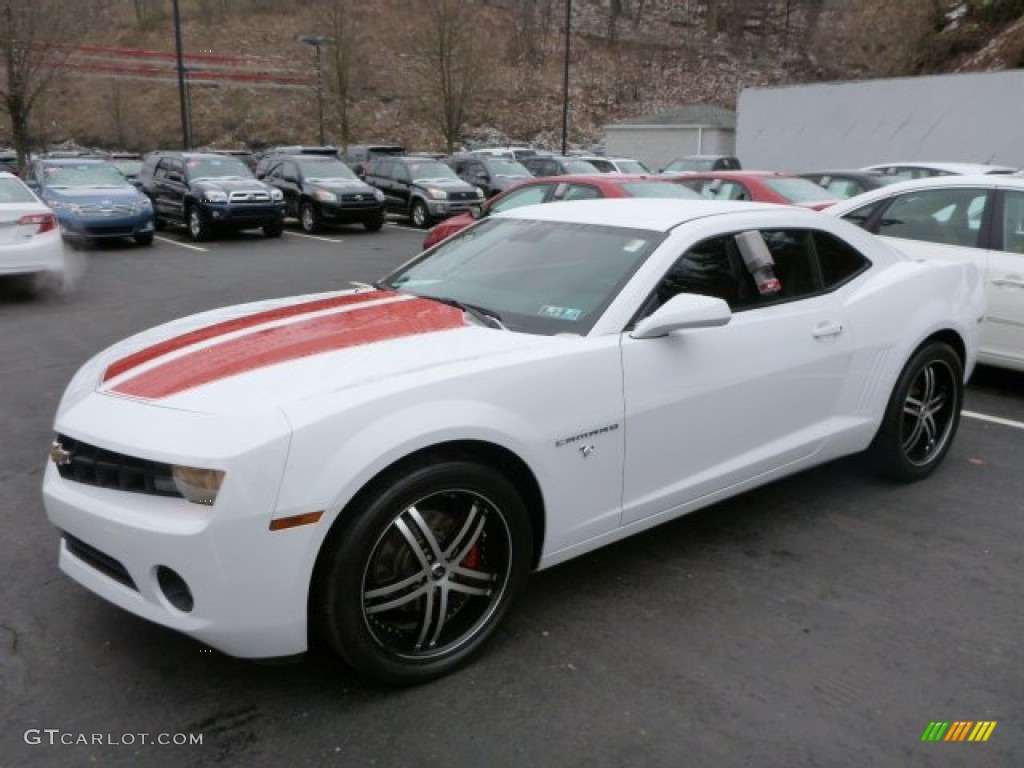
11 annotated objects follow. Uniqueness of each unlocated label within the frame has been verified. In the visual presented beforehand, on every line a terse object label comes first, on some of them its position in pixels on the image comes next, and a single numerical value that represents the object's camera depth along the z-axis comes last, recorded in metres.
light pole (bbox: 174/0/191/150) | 27.39
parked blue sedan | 14.52
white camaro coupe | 2.46
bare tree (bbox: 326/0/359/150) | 44.09
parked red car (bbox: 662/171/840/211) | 11.22
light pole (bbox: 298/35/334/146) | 43.64
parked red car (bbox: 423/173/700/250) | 10.45
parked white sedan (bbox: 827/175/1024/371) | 6.11
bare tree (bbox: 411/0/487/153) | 41.31
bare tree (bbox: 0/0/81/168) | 25.42
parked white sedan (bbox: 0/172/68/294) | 9.70
